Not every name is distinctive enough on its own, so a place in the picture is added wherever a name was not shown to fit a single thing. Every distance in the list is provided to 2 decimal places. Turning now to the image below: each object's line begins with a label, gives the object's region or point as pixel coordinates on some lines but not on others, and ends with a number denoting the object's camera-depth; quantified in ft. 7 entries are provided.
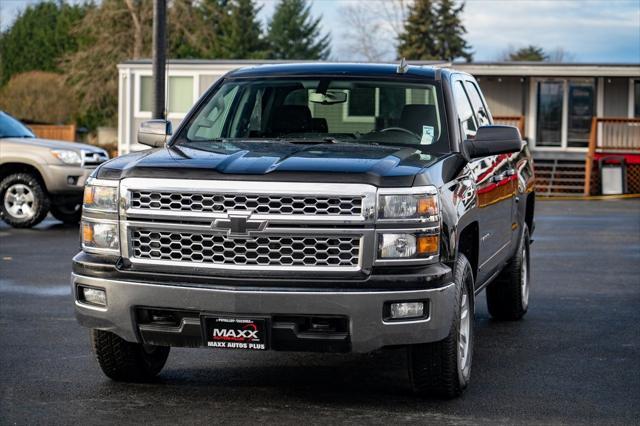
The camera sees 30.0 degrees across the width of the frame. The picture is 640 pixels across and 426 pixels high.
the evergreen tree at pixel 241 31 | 266.77
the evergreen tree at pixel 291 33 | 298.35
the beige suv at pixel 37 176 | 59.41
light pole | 70.18
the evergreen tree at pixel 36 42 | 274.36
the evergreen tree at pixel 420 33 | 245.86
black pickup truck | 19.57
